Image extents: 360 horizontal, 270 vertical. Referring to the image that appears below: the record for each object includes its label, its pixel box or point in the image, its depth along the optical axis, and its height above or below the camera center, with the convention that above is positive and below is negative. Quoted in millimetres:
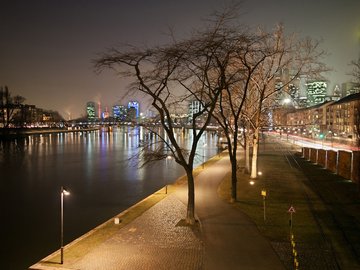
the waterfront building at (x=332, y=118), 94400 +233
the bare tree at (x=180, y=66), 16906 +2247
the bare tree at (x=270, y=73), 26531 +3434
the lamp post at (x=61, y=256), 12987 -4939
